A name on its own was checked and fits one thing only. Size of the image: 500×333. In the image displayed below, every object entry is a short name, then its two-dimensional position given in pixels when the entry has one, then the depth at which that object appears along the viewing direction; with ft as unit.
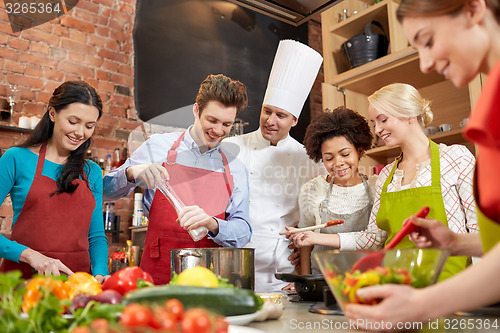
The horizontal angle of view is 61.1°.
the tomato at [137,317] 1.53
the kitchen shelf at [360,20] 9.03
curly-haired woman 6.21
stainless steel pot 3.62
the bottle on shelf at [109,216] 10.72
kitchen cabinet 8.54
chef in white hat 6.97
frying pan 3.80
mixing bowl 2.33
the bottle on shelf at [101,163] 10.81
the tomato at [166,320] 1.54
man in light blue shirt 5.71
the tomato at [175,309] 1.77
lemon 2.73
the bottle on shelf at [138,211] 10.83
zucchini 2.25
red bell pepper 2.86
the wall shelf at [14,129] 9.67
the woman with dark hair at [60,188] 5.50
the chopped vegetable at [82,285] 2.82
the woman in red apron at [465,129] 1.95
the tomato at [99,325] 1.57
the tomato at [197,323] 1.50
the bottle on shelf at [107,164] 10.95
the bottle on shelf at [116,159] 11.07
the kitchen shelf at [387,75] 8.49
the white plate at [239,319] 2.52
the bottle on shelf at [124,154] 11.23
